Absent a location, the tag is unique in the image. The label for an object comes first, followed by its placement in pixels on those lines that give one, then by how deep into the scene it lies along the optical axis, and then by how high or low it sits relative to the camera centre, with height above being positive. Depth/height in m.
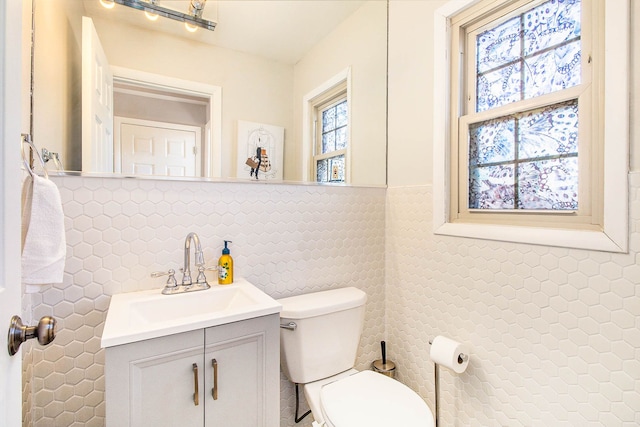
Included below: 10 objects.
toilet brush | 1.75 -0.87
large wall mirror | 1.19 +0.57
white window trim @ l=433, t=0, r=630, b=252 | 0.98 +0.21
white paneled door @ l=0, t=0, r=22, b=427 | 0.54 +0.03
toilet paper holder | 1.37 -0.78
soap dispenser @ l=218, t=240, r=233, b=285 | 1.36 -0.25
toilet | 1.18 -0.73
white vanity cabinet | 0.90 -0.52
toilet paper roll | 1.34 -0.61
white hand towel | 0.82 -0.06
